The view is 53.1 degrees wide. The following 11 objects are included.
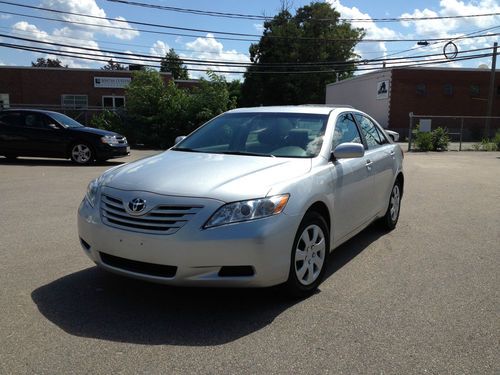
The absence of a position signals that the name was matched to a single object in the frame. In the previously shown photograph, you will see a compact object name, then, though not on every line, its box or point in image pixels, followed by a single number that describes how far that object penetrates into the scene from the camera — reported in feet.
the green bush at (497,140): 78.54
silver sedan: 11.85
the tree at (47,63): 261.03
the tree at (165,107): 69.82
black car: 46.78
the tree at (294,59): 194.18
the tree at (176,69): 268.62
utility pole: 103.48
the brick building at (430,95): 116.47
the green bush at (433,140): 74.28
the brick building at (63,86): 132.57
